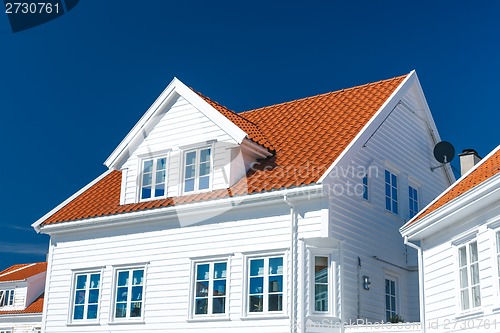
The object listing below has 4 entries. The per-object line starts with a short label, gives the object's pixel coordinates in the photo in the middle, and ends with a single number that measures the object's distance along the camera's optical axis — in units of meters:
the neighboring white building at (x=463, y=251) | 13.81
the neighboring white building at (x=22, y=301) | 46.19
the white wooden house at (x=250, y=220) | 18.97
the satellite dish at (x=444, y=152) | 24.59
